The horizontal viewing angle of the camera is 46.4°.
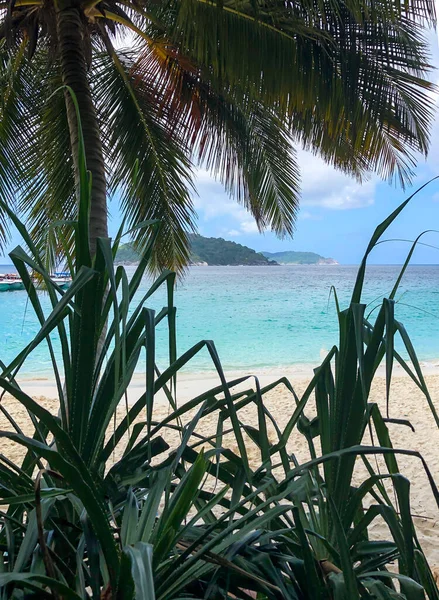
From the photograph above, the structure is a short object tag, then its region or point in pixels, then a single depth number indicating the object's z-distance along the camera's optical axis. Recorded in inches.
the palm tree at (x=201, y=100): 80.0
